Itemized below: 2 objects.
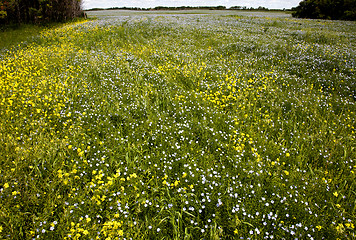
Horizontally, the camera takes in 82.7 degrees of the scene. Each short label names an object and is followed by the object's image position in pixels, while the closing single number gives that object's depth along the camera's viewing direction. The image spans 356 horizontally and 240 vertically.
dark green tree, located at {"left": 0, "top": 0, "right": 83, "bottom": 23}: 19.47
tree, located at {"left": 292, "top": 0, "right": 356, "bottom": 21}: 41.50
